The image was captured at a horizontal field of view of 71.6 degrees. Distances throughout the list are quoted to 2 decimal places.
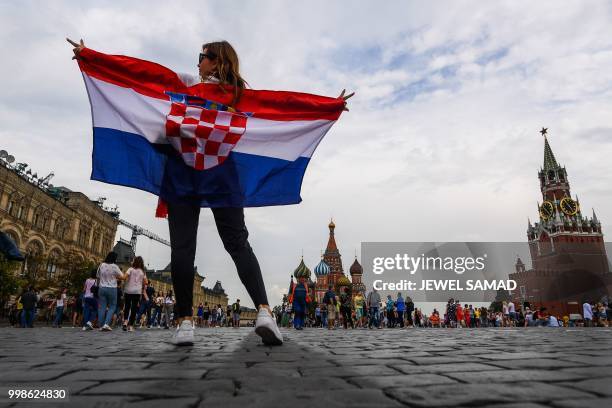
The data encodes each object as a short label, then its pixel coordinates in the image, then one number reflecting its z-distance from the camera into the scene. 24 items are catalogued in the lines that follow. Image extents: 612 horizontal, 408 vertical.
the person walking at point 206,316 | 28.83
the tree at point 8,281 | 25.70
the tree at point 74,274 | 35.62
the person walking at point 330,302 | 15.56
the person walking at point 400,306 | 20.72
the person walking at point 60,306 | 17.59
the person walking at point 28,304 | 16.47
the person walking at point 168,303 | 14.76
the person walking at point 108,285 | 8.97
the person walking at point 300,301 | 13.35
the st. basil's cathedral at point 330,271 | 101.19
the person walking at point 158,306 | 17.53
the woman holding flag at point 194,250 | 3.69
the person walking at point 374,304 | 18.88
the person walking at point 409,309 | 23.67
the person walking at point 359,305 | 20.16
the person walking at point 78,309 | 18.06
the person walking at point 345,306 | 17.35
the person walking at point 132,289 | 9.48
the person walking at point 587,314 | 23.75
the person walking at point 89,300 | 11.52
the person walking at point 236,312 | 25.06
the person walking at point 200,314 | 27.50
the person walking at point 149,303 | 13.63
